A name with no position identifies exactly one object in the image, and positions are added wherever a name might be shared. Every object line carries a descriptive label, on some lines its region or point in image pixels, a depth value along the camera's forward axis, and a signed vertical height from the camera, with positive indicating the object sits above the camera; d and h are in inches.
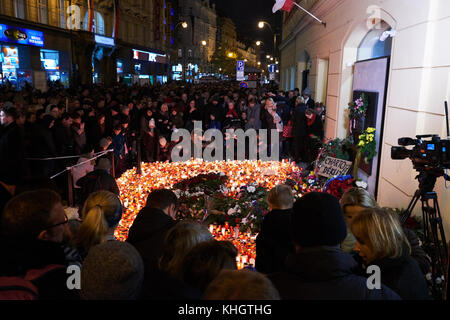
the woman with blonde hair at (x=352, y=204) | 146.0 -40.0
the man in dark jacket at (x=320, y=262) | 84.4 -36.3
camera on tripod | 160.6 -31.0
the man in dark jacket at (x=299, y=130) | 455.2 -43.7
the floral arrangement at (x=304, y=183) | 315.3 -73.2
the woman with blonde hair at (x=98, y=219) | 129.4 -44.1
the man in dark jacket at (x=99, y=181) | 235.6 -54.4
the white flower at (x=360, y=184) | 264.0 -58.6
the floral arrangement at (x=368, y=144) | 312.7 -39.4
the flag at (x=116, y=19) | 1324.7 +222.9
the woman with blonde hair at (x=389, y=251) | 103.9 -41.6
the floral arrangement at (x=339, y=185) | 267.3 -60.8
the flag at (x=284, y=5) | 529.3 +111.5
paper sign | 318.0 -59.0
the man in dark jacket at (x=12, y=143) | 262.1 -38.3
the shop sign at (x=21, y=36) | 807.7 +104.5
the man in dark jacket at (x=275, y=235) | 143.5 -51.0
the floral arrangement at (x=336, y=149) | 340.8 -47.9
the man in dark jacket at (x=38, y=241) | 92.9 -38.8
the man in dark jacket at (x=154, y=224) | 138.3 -48.6
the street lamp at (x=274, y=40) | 1511.1 +189.4
